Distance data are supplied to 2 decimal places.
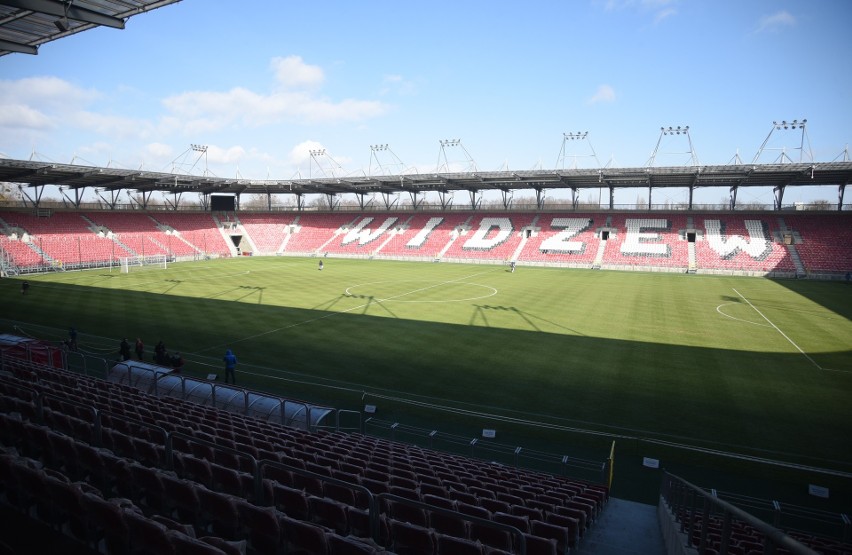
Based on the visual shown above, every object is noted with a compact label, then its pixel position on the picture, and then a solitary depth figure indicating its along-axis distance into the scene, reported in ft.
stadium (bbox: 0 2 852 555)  18.44
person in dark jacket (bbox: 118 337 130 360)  61.41
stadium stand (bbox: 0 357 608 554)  15.74
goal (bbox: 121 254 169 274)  181.06
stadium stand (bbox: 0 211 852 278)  172.14
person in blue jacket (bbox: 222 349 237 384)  57.36
